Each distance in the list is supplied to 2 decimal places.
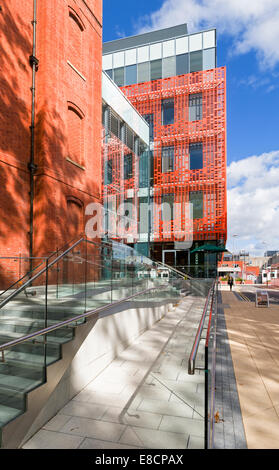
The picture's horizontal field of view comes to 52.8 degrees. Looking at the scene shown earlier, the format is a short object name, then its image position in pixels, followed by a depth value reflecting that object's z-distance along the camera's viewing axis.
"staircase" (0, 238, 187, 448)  3.14
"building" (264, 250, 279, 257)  132.80
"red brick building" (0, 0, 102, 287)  8.95
